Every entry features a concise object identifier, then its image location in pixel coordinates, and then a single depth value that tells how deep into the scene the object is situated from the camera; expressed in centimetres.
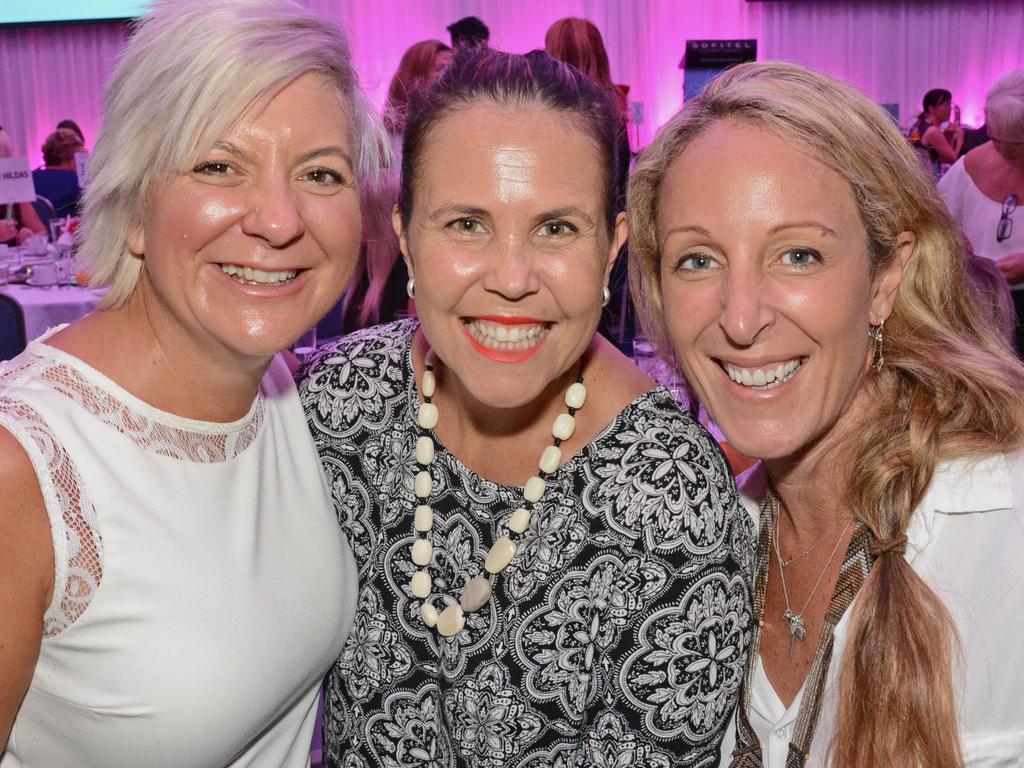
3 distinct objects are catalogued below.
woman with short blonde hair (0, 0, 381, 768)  149
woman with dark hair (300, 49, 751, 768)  165
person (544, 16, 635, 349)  509
